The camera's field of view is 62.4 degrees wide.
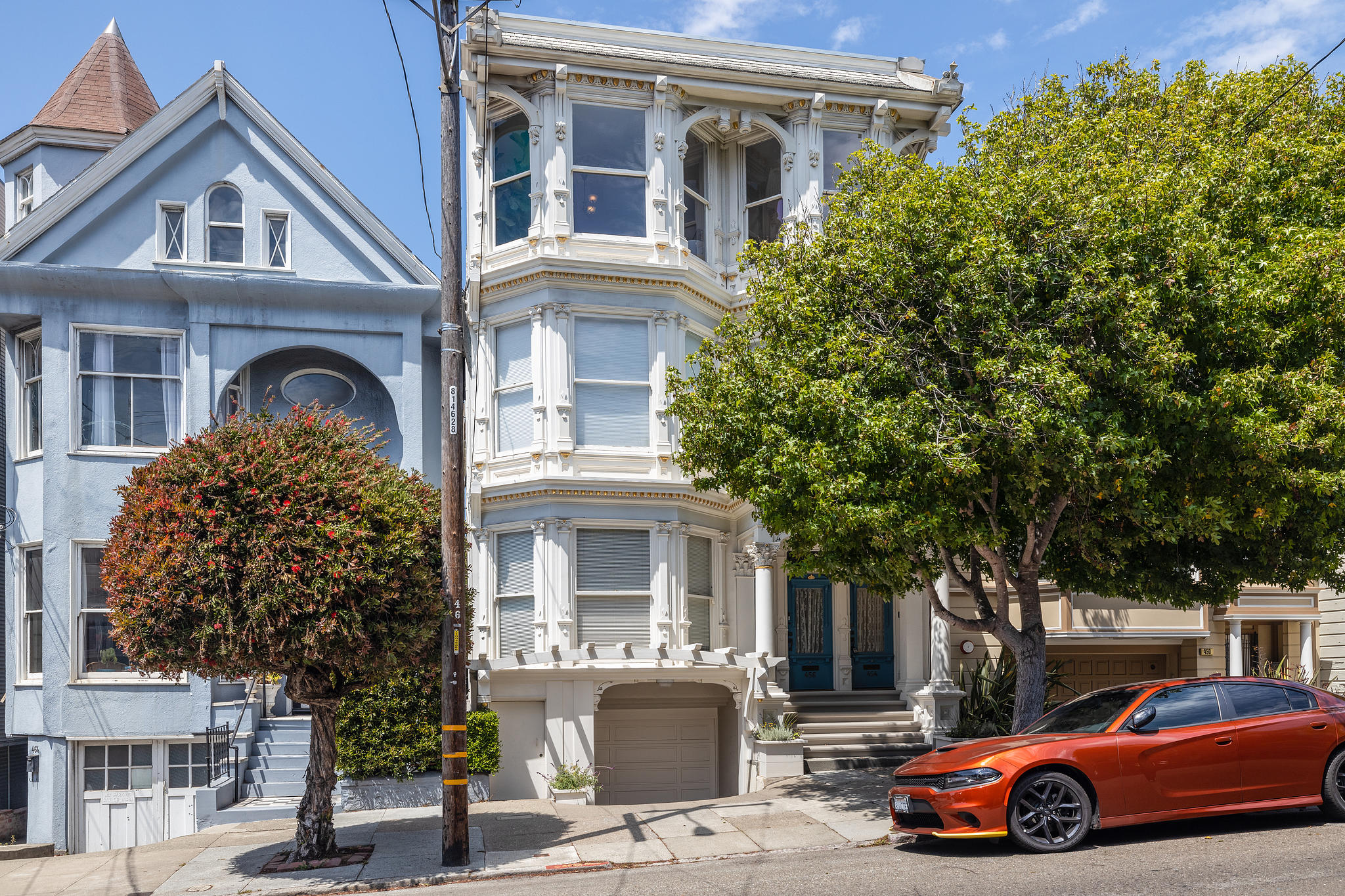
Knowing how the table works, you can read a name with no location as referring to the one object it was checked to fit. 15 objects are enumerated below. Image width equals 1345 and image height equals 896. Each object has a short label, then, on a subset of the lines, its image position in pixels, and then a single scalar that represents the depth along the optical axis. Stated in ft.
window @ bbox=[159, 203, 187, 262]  62.23
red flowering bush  34.17
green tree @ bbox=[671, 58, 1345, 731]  36.06
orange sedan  32.04
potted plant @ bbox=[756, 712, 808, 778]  52.42
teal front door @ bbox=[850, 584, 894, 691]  64.08
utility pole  36.63
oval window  65.16
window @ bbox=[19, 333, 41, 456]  62.49
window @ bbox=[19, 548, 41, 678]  60.59
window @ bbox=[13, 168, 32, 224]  73.51
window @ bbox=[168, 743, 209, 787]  59.06
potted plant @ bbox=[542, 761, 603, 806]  50.37
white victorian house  56.29
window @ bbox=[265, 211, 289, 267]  63.26
